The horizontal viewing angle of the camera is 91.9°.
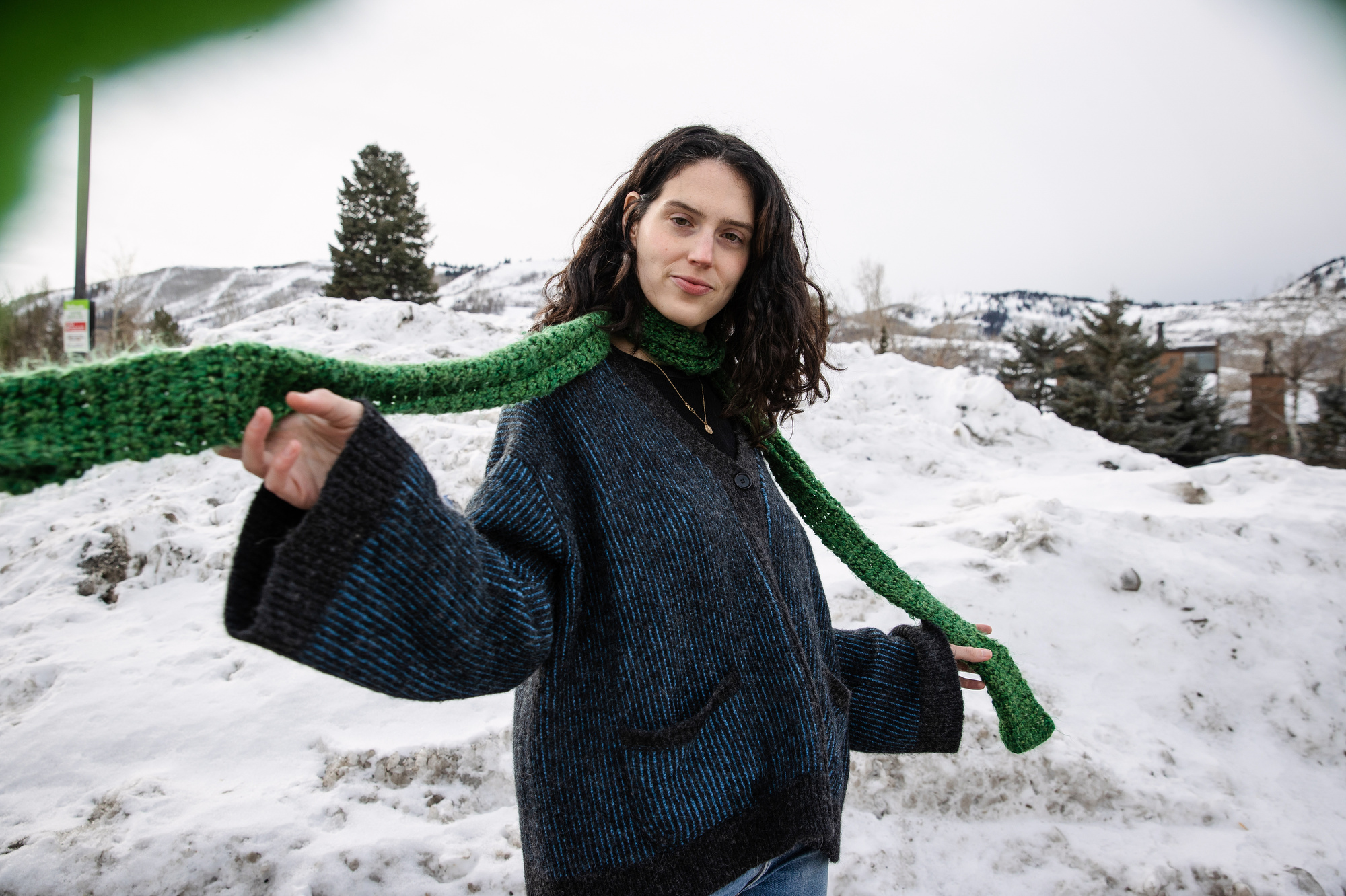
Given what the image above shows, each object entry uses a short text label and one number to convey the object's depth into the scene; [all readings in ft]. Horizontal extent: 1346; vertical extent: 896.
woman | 2.54
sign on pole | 19.99
